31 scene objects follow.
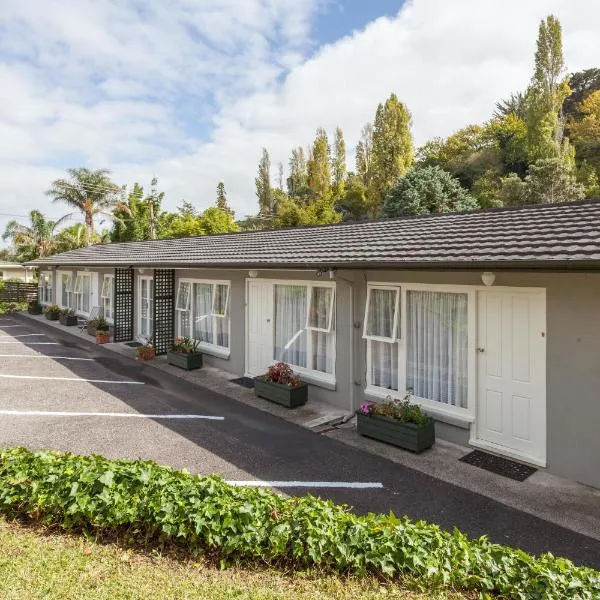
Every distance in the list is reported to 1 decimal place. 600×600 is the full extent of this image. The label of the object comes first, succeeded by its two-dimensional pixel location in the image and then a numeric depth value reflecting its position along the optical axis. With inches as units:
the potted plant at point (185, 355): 466.0
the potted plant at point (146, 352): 517.0
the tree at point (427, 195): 1238.3
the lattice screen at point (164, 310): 531.8
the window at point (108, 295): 703.7
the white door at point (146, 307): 599.2
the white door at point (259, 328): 410.9
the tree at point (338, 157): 2174.0
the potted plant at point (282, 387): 346.3
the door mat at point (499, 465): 235.9
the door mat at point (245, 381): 409.4
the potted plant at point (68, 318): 786.2
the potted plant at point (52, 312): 849.5
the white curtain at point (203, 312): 491.2
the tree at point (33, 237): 1550.2
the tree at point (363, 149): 2095.2
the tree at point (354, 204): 1653.5
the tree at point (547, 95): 1311.5
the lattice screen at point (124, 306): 624.7
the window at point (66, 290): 863.1
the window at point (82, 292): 795.4
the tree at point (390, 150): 1515.7
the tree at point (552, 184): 1103.0
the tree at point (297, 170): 2244.1
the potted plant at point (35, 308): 957.2
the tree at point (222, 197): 2223.8
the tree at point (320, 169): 1973.4
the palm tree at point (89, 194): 1311.5
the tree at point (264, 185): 2180.0
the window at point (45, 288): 971.9
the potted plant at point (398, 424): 264.7
